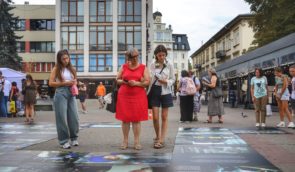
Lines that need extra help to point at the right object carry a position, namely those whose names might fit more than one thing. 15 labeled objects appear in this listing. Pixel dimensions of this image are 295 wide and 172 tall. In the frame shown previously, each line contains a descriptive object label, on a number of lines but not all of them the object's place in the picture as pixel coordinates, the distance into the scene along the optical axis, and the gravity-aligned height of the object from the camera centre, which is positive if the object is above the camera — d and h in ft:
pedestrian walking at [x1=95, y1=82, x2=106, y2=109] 101.40 -0.54
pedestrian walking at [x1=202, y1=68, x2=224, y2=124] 47.86 -1.07
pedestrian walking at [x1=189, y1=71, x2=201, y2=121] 51.16 -1.26
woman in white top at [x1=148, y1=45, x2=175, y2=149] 28.07 -0.07
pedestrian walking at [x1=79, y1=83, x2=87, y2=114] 76.95 -0.99
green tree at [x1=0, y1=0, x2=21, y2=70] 167.73 +18.11
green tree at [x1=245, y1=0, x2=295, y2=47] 124.16 +19.34
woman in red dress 26.84 -0.46
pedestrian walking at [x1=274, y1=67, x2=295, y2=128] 42.11 -0.49
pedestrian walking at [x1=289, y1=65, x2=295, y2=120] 39.68 +0.48
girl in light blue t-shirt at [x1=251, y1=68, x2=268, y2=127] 41.19 -0.57
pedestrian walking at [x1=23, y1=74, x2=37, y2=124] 50.39 -0.96
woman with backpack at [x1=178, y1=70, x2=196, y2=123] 48.75 -1.08
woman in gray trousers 27.86 -0.71
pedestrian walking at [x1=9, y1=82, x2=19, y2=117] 62.95 -0.80
